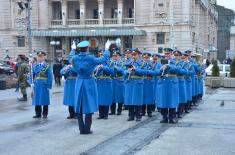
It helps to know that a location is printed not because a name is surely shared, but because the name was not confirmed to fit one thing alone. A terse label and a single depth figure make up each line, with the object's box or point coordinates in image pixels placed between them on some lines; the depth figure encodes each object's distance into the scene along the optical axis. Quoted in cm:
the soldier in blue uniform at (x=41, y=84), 1148
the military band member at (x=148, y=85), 1130
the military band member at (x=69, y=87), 1126
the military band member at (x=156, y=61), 1134
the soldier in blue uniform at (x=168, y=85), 1041
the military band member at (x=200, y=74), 1545
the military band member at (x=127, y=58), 1141
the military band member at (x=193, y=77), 1344
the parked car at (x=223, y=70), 2869
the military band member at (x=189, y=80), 1269
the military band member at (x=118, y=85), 1218
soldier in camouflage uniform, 1684
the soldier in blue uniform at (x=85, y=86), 869
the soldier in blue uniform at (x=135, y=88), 1098
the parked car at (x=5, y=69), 3382
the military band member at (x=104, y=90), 1154
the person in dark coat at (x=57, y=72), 2585
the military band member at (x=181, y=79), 1104
